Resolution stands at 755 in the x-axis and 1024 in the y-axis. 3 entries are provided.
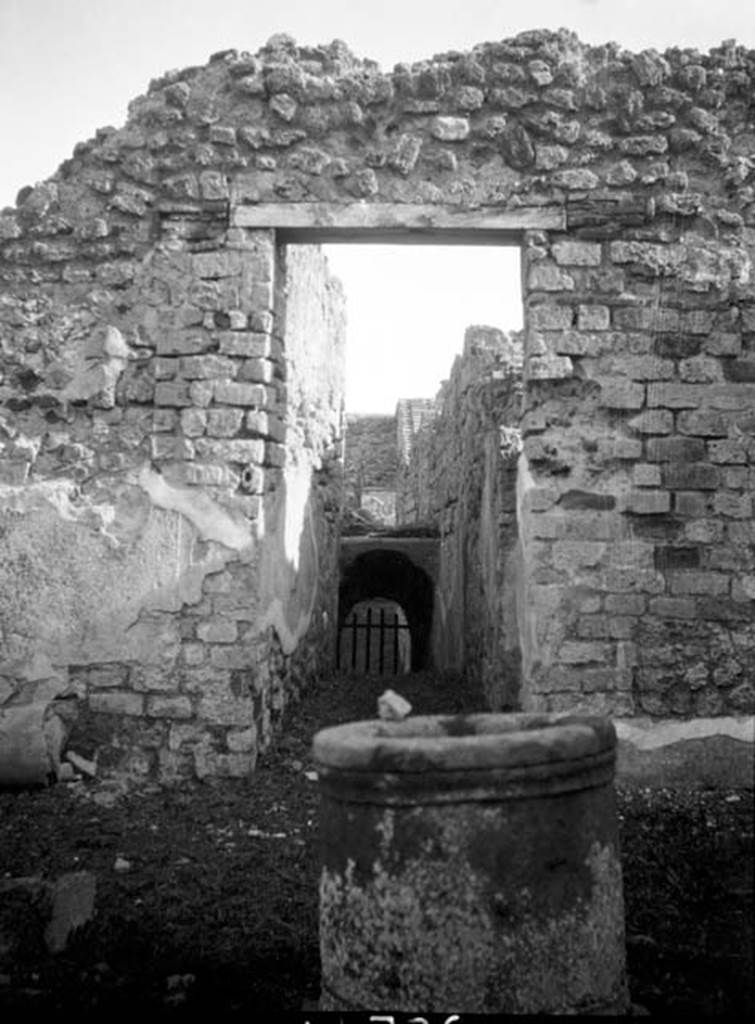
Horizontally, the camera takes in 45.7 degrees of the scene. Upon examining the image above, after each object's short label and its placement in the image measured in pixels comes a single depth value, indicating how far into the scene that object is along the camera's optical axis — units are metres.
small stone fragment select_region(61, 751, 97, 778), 4.54
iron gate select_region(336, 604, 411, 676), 14.51
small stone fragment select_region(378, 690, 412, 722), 2.77
